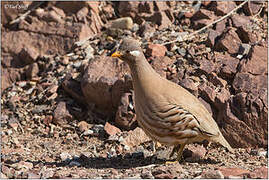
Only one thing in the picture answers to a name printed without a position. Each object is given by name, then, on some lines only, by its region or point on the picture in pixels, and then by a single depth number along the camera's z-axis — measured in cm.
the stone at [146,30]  1916
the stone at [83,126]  1648
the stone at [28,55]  2028
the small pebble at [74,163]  1316
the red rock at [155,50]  1727
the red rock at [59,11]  2131
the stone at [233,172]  1095
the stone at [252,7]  1911
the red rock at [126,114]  1580
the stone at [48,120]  1712
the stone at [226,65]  1606
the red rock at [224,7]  1898
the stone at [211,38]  1740
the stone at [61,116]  1700
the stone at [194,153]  1339
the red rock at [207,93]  1539
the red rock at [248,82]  1517
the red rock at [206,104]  1526
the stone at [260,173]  1067
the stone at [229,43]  1708
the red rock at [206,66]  1633
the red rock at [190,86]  1542
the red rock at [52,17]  2098
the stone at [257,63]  1567
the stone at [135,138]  1503
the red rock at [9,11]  2209
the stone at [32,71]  1989
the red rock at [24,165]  1250
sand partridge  1214
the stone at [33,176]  1150
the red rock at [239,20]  1812
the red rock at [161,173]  1089
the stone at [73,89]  1767
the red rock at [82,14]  2084
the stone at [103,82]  1661
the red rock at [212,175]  1062
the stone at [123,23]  1982
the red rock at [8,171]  1184
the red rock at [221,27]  1812
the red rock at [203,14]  1892
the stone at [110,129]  1570
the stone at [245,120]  1429
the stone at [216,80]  1587
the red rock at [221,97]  1521
